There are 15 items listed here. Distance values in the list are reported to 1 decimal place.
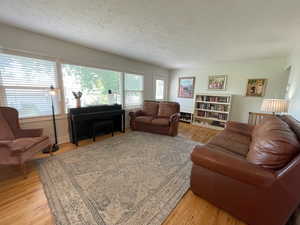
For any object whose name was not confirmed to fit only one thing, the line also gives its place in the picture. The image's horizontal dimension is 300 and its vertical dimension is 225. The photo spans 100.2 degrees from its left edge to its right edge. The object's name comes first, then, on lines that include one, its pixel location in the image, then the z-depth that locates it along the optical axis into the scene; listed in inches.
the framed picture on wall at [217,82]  179.0
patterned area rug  51.8
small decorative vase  121.2
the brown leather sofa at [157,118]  143.0
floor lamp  97.8
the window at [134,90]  173.1
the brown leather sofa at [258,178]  40.4
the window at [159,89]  221.3
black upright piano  115.0
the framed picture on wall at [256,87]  153.1
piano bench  125.5
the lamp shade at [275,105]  92.9
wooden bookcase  174.7
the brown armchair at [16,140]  68.1
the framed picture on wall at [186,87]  212.1
